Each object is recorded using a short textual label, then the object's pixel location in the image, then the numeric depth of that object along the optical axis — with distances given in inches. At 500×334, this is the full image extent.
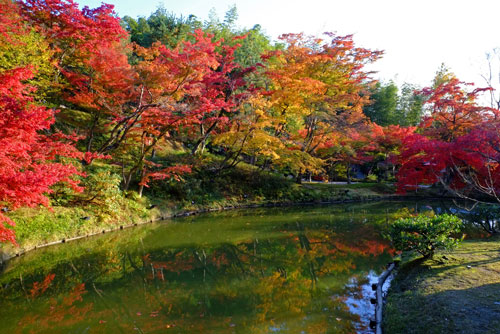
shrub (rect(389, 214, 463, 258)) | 223.3
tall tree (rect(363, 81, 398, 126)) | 1304.1
